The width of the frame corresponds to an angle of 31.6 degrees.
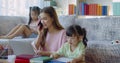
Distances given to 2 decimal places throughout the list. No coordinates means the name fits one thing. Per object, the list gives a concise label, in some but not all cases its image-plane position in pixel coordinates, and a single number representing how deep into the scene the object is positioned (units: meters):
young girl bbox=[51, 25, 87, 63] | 1.41
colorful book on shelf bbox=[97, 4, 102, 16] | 4.30
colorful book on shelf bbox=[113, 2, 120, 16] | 4.03
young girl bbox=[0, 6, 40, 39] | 3.01
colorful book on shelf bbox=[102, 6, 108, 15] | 4.31
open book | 1.13
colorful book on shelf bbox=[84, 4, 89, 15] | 4.35
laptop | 1.97
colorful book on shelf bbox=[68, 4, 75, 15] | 4.50
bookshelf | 4.31
